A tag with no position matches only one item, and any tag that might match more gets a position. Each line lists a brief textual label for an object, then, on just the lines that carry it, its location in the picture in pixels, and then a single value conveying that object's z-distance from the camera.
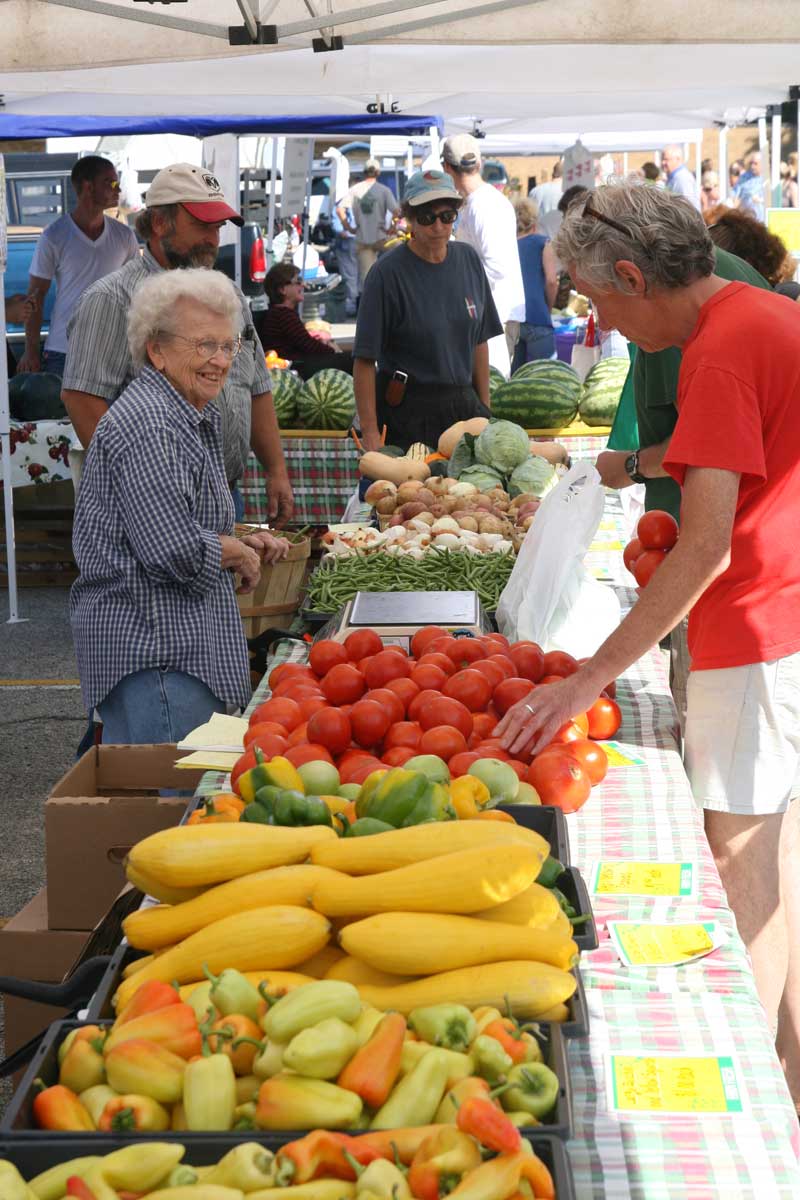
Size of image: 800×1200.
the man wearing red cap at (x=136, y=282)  4.50
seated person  9.77
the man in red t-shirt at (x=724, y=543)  2.48
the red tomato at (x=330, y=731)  2.50
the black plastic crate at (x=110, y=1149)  1.26
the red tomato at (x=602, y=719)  2.91
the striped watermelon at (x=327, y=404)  7.45
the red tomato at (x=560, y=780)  2.43
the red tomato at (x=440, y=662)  2.92
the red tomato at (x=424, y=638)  3.19
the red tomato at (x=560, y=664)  3.01
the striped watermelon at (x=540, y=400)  6.82
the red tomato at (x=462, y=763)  2.36
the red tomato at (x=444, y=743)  2.47
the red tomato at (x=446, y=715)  2.58
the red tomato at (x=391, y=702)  2.62
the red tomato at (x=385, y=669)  2.83
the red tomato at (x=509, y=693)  2.76
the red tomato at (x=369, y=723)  2.56
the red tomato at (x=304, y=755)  2.36
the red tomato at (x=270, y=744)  2.45
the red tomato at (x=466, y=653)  3.02
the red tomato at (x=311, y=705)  2.70
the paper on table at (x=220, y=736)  2.81
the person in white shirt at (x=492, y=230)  8.99
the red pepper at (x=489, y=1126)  1.21
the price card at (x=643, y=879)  2.19
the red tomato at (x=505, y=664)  2.89
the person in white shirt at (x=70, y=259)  9.40
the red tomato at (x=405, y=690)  2.72
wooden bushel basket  4.71
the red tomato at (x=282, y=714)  2.64
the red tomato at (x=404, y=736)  2.54
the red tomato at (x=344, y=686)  2.84
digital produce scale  3.43
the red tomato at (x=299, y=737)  2.53
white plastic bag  3.47
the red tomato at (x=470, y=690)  2.73
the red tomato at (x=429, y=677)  2.79
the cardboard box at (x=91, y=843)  2.94
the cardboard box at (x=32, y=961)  2.98
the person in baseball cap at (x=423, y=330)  6.24
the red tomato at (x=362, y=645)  3.06
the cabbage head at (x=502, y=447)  5.74
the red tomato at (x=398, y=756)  2.43
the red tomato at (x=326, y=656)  3.03
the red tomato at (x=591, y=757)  2.59
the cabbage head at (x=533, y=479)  5.62
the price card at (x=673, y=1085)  1.64
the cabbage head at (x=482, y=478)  5.56
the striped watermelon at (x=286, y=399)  7.46
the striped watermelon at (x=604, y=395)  6.94
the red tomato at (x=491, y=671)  2.83
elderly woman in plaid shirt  3.21
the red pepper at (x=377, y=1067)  1.32
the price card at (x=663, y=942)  1.96
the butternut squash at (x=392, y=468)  5.73
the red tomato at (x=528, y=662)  2.99
